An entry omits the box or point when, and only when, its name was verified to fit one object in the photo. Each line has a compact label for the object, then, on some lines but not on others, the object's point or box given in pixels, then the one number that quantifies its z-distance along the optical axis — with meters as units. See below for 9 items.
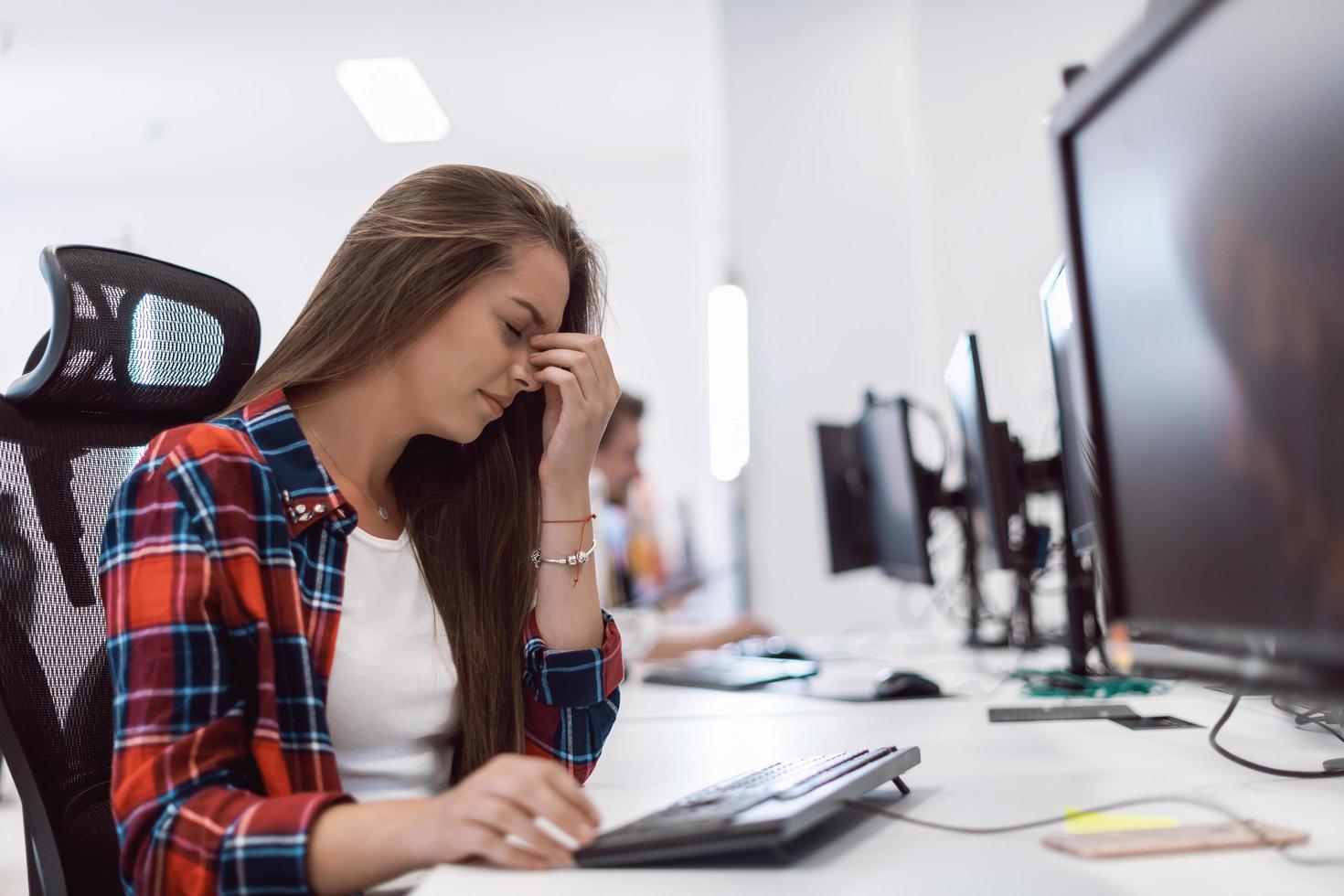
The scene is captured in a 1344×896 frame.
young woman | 0.64
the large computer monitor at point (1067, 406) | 1.23
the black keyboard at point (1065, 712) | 1.20
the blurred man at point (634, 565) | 2.31
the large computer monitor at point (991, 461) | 1.44
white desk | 0.58
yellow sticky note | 0.67
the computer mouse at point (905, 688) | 1.44
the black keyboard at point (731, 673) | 1.64
